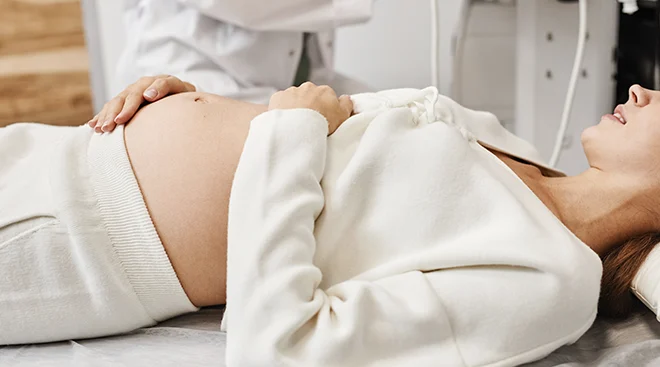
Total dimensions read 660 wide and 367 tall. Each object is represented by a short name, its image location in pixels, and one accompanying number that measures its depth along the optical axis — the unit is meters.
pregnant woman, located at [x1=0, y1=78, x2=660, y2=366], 0.67
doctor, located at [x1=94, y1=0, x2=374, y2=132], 1.40
